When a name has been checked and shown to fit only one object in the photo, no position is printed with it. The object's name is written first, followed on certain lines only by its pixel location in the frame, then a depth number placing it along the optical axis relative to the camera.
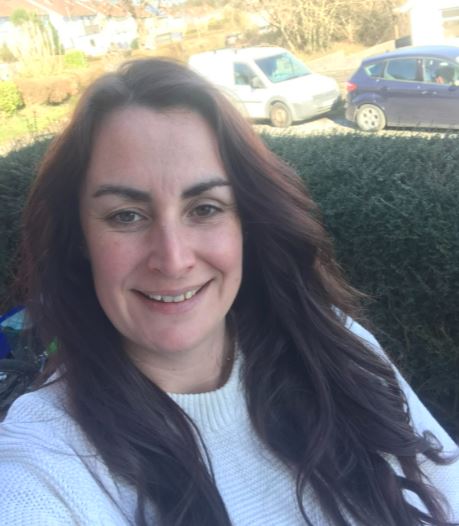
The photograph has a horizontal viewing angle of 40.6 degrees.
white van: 14.52
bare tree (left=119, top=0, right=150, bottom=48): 26.47
